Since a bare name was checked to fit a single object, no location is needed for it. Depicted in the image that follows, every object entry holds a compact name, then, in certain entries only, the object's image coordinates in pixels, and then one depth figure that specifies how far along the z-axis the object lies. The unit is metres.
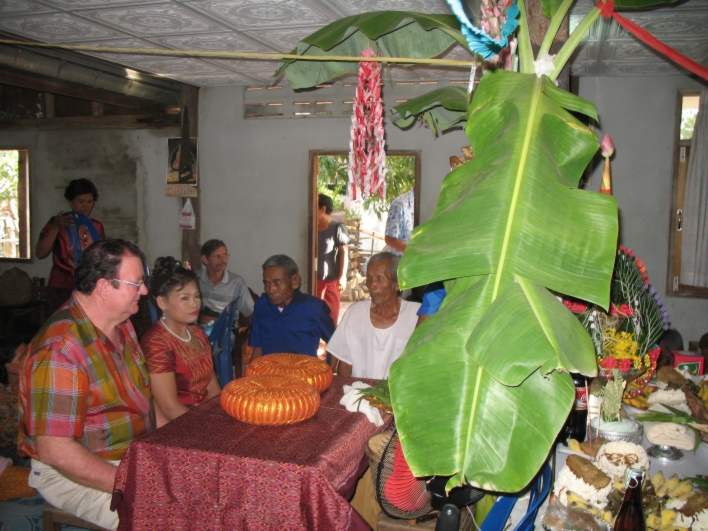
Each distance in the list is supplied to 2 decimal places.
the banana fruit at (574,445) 2.07
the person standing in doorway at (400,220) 6.22
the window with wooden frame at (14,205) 7.31
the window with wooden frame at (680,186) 5.19
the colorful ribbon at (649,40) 1.33
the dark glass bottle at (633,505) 1.52
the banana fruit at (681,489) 1.72
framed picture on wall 6.41
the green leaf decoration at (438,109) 2.23
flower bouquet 2.23
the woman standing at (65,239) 5.23
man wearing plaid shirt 2.16
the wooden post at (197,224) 6.27
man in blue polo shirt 4.04
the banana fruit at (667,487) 1.75
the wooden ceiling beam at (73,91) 4.71
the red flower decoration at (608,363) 2.15
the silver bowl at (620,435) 2.11
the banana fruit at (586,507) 1.63
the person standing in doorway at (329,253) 6.51
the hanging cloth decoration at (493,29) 1.13
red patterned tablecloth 1.82
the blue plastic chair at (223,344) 4.27
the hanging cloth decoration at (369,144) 3.11
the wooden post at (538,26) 1.81
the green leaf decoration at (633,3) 1.55
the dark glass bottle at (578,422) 2.13
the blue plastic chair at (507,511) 1.51
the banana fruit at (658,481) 1.77
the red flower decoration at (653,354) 2.52
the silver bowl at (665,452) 2.10
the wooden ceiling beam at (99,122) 6.45
